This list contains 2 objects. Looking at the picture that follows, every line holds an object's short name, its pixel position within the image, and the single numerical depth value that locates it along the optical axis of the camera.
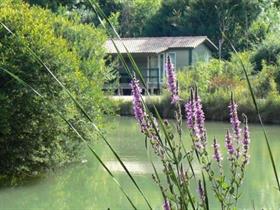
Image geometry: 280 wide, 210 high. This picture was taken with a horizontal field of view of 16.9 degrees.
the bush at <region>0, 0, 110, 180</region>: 14.09
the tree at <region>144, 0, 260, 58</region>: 55.12
